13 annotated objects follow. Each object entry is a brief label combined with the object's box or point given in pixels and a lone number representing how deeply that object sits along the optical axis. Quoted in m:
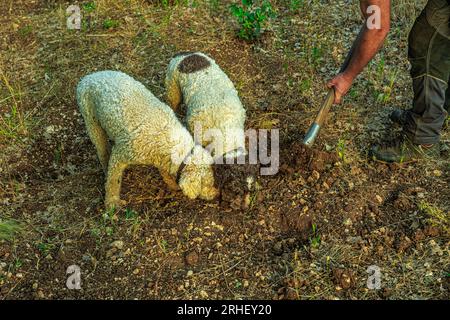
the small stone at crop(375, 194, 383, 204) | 4.00
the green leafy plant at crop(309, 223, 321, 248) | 3.67
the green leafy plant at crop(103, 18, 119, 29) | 5.68
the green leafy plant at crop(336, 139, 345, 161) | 4.29
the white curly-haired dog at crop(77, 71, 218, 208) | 3.78
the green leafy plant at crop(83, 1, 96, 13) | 5.83
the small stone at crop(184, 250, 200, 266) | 3.65
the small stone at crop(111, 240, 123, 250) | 3.76
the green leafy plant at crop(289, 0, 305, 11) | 5.85
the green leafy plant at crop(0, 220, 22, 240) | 3.83
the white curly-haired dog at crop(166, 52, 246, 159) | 4.07
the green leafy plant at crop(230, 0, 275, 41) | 5.27
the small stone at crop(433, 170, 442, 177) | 4.19
